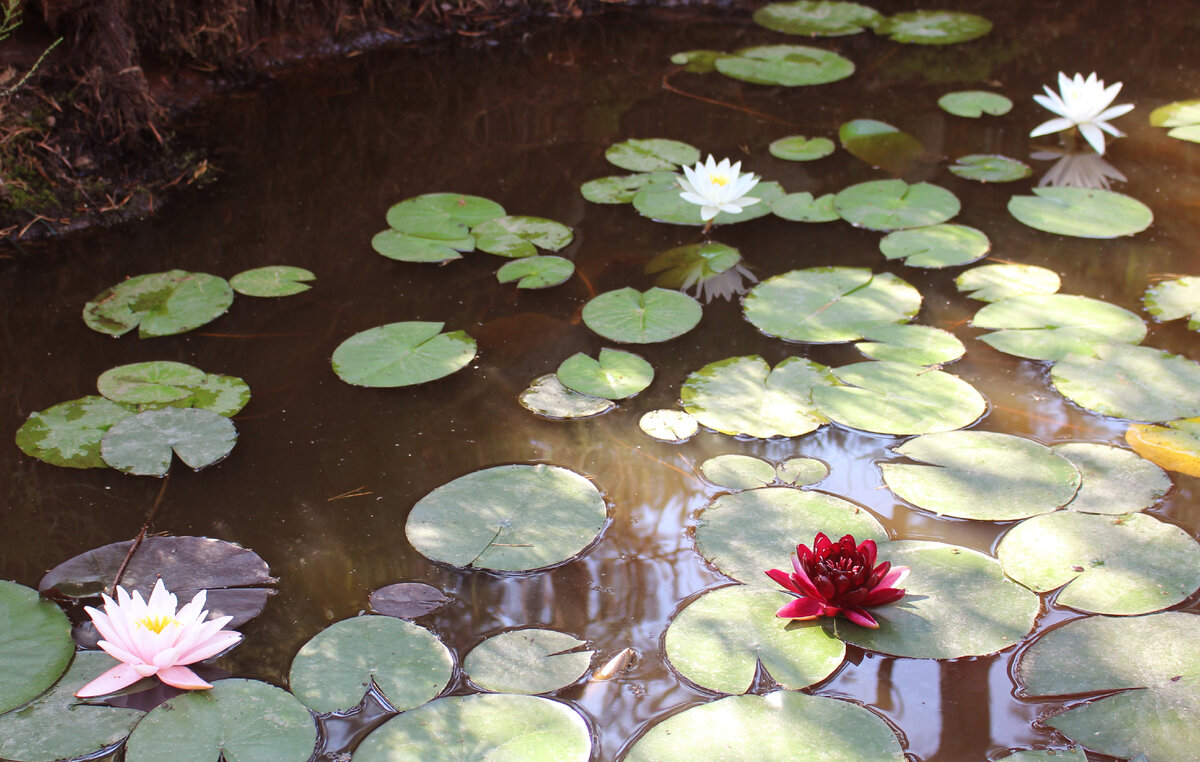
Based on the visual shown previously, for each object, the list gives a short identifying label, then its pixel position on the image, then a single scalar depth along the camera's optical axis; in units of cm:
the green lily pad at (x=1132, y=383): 237
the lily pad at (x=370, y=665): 172
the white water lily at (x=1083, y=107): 369
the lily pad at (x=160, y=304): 276
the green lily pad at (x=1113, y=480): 210
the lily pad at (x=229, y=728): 161
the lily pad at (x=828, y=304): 272
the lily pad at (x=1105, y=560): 188
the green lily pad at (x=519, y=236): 313
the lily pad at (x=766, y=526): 200
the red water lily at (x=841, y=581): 181
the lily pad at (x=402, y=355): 255
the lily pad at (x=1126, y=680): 160
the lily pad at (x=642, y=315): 273
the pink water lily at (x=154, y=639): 171
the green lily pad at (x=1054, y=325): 262
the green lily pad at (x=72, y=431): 229
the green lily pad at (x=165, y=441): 226
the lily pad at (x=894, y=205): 324
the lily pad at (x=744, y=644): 175
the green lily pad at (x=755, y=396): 238
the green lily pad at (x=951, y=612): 180
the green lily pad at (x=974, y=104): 403
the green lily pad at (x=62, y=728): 162
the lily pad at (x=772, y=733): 159
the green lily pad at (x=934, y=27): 487
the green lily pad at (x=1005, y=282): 287
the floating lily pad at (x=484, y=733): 159
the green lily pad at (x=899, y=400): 237
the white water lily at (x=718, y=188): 313
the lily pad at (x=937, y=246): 303
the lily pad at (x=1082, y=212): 318
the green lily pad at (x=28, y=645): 172
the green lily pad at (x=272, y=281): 292
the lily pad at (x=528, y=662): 175
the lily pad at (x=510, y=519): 203
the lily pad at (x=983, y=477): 211
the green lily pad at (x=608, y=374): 251
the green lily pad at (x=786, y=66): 439
